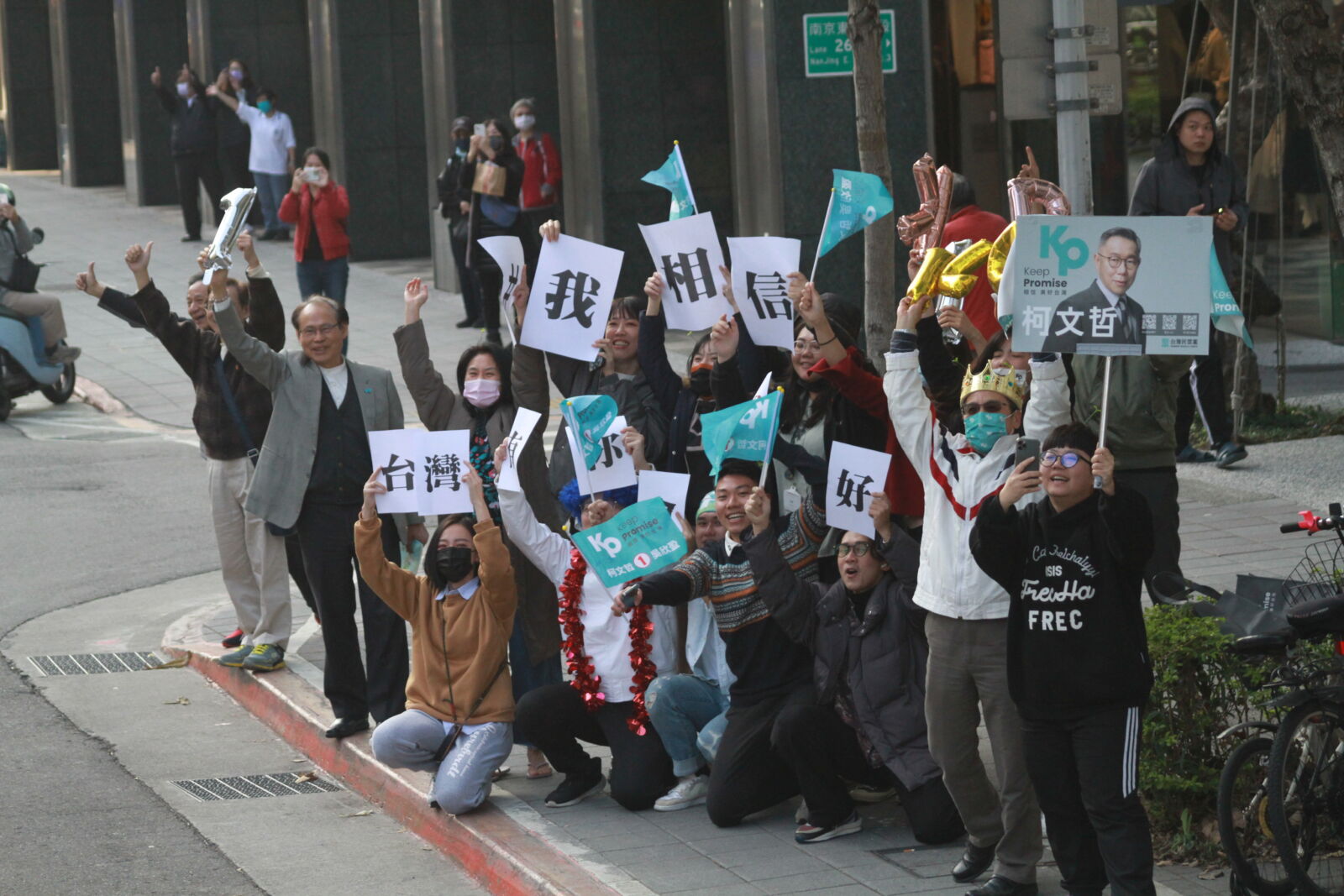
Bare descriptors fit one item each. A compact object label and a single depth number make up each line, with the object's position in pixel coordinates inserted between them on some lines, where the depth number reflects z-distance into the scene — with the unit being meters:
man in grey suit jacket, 16.87
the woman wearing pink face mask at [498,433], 16.05
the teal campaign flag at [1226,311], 14.04
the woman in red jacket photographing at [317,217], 38.47
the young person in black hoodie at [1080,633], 11.30
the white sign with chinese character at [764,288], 16.12
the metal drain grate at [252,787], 16.48
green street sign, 27.34
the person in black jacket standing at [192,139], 54.91
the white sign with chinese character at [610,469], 15.40
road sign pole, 14.70
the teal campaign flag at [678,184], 17.47
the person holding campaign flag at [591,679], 14.91
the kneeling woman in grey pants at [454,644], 14.94
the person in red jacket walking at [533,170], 40.25
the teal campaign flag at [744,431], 14.26
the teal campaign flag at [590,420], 15.34
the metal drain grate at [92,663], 20.33
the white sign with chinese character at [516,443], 15.05
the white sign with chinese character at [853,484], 13.67
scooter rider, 34.41
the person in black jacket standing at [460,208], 40.41
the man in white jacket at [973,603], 12.21
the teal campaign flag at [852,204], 16.19
